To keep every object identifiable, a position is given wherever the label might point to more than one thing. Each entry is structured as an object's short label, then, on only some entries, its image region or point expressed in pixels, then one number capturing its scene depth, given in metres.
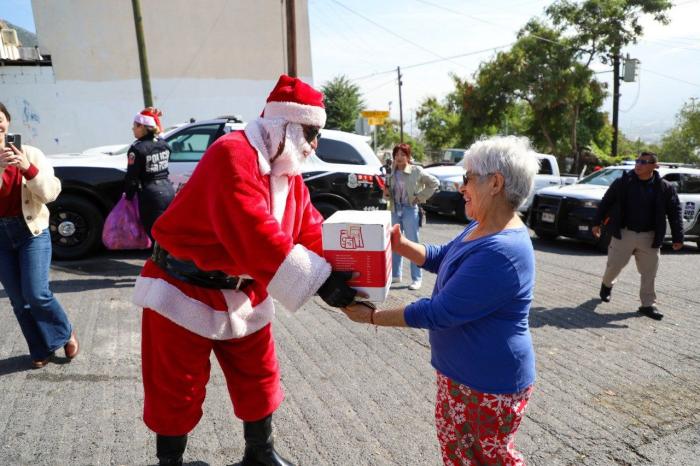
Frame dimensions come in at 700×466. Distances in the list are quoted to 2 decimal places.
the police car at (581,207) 9.52
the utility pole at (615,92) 21.14
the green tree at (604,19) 20.47
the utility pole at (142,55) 13.95
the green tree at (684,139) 45.72
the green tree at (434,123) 39.62
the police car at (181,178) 6.95
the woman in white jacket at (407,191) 6.47
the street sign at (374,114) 23.24
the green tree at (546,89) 21.39
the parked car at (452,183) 12.14
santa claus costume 2.07
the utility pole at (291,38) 15.03
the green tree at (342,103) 38.00
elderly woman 1.90
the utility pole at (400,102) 46.97
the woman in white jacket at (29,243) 3.41
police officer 5.67
